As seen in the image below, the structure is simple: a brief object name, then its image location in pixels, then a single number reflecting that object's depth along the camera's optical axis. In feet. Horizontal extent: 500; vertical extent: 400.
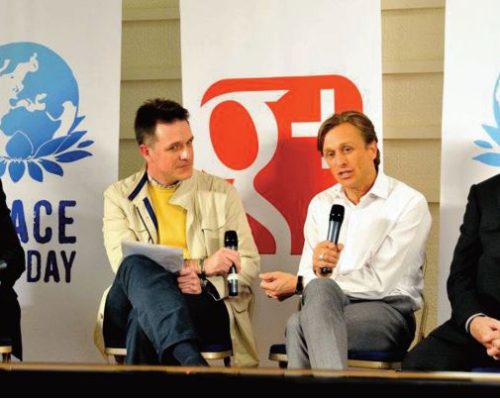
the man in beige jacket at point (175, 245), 13.98
